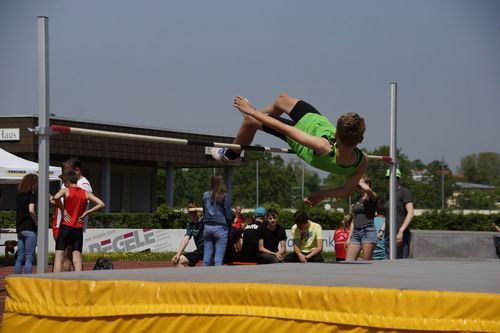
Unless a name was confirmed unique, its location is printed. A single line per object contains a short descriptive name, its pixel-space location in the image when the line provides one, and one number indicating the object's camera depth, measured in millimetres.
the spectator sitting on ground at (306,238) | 13466
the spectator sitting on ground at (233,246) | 13237
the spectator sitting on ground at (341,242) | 15574
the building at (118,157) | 36084
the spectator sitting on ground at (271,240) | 13379
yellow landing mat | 4961
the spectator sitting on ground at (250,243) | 13531
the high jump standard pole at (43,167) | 7148
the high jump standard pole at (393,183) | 11817
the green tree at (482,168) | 166484
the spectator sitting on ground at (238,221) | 15044
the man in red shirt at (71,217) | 10665
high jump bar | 7301
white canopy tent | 18970
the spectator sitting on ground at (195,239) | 12701
